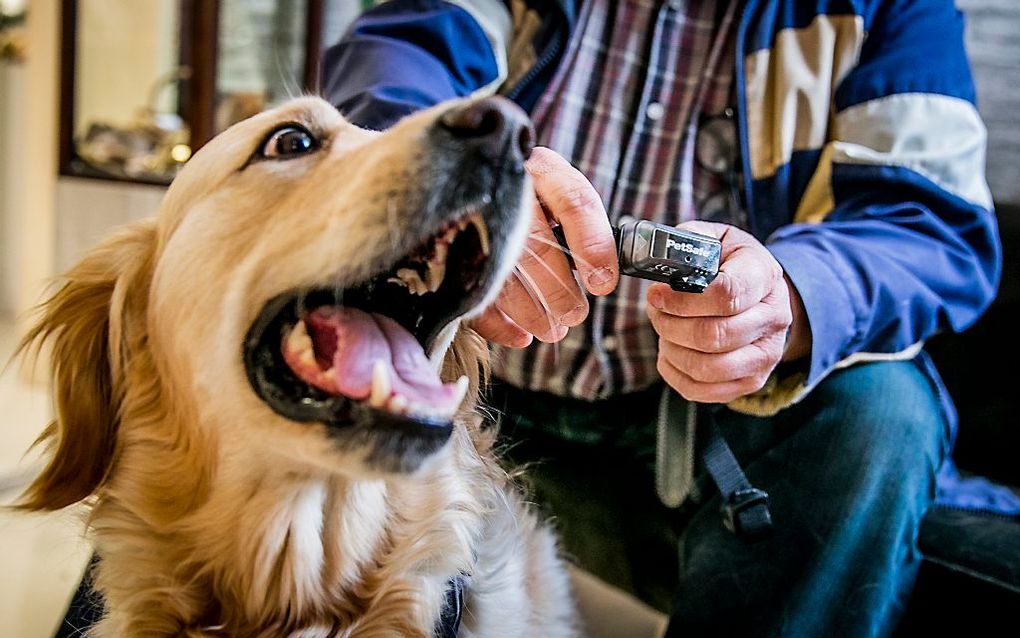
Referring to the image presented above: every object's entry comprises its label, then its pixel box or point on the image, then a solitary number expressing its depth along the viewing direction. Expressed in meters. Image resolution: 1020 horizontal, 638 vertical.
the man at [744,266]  0.90
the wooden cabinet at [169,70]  2.64
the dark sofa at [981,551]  1.02
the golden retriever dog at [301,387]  0.70
